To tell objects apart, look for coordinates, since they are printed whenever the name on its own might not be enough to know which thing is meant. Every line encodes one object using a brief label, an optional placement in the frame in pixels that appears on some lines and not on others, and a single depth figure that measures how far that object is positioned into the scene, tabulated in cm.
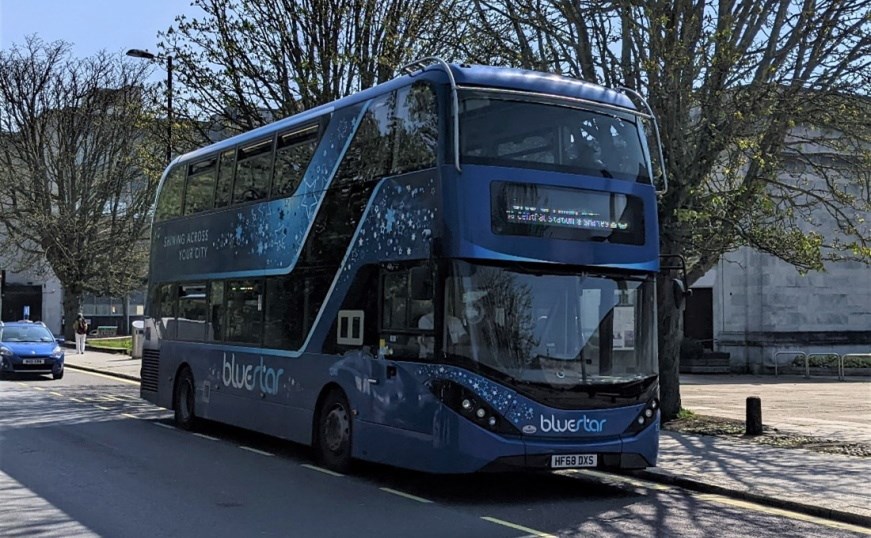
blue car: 2548
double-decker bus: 913
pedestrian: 4038
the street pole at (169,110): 2253
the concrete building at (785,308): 3344
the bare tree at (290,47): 2134
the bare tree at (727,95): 1416
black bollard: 1434
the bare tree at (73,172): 4394
